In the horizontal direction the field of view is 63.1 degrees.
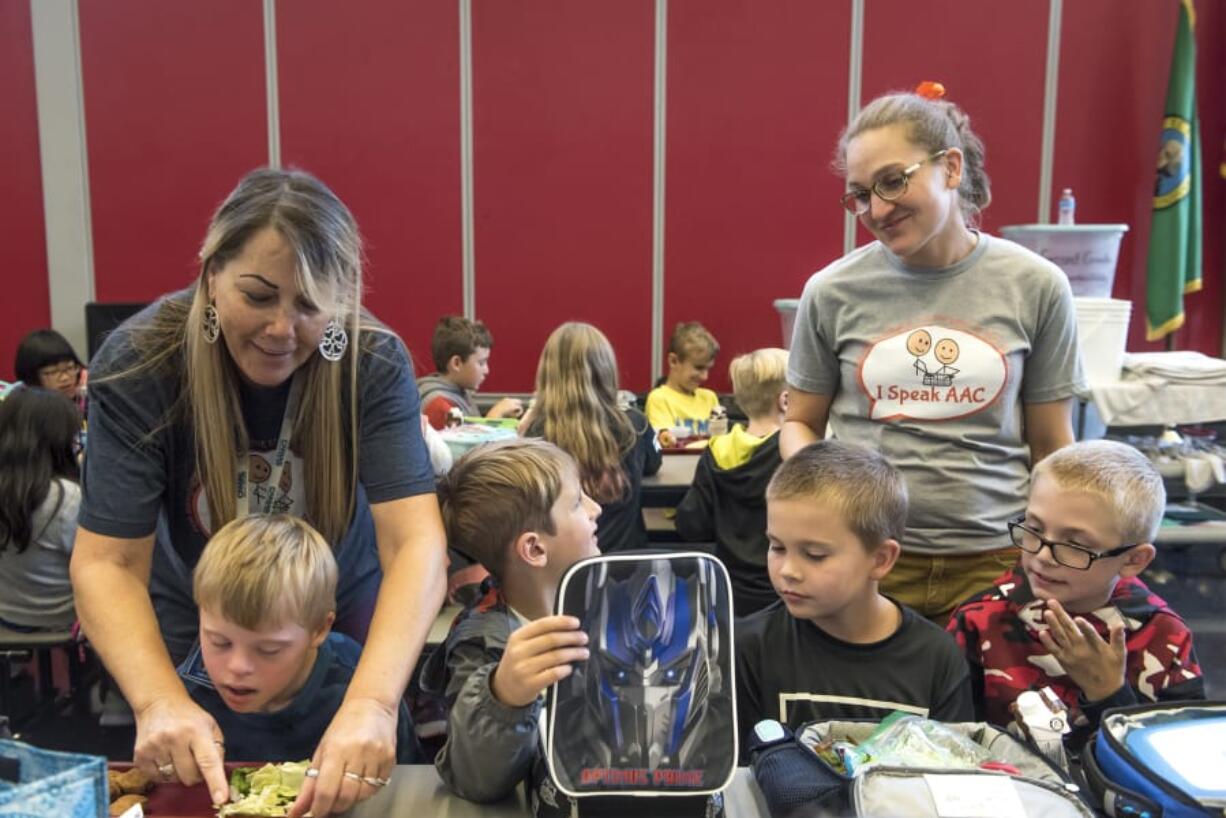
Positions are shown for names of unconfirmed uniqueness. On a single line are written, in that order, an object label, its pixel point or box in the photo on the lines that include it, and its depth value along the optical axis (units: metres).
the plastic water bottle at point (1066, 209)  4.74
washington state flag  5.51
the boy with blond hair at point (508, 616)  1.13
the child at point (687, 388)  4.97
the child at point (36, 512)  2.95
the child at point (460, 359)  4.57
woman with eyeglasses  1.81
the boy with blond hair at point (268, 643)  1.35
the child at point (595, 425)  3.18
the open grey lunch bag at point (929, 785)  1.01
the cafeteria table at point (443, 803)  1.17
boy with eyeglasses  1.52
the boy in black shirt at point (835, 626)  1.48
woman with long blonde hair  1.23
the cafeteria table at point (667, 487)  3.55
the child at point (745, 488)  3.17
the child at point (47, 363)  4.23
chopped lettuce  1.13
